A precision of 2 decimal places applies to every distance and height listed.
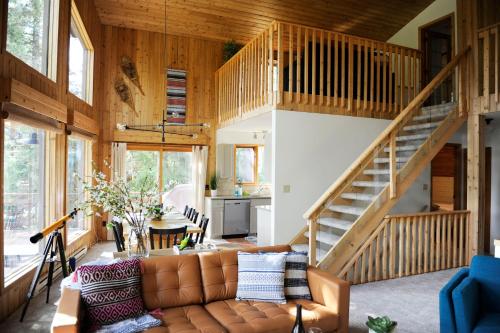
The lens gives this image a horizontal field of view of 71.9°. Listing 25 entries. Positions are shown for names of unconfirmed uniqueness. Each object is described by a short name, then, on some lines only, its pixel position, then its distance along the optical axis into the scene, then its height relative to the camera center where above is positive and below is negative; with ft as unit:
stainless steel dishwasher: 24.67 -3.36
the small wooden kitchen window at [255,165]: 28.47 +0.56
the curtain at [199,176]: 25.30 -0.35
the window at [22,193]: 11.70 -0.86
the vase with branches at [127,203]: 9.46 -0.93
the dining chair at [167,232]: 13.76 -2.44
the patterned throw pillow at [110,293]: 7.99 -2.93
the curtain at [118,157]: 23.56 +0.94
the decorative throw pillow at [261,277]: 9.53 -2.98
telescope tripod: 11.40 -3.16
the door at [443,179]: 30.22 -0.56
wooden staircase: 13.82 -0.64
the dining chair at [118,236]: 12.67 -2.52
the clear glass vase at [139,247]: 10.54 -2.36
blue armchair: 8.44 -3.29
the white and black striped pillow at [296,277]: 9.85 -3.05
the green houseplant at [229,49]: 25.89 +9.23
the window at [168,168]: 24.53 +0.24
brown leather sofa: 8.10 -3.46
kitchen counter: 24.64 -1.85
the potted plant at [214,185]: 25.34 -1.01
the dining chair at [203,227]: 15.46 -2.53
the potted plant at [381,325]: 6.41 -2.87
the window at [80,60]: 17.88 +6.40
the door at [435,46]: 23.91 +9.06
